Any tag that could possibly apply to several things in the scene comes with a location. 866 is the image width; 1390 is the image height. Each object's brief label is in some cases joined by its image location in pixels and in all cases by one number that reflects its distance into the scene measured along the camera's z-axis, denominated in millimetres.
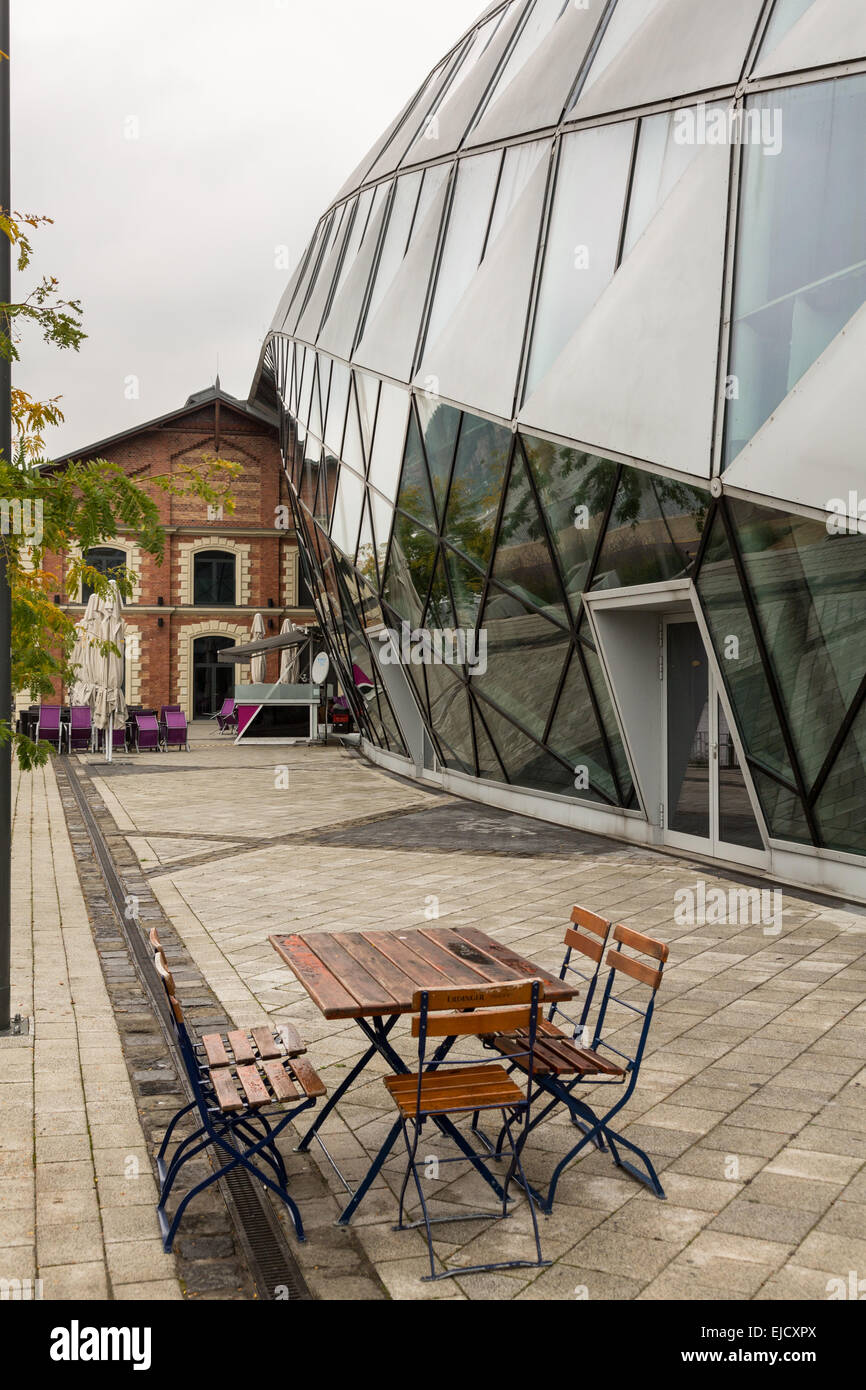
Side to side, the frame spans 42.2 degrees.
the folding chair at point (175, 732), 26078
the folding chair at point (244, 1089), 3832
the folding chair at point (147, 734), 25781
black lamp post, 5805
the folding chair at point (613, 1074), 4004
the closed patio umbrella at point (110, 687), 22047
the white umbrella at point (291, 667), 30453
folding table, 3895
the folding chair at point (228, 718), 34594
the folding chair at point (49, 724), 25031
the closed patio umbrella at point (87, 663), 22609
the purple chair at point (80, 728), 24547
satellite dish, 27172
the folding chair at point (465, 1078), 3693
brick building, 41250
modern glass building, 8555
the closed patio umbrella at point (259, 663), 33469
